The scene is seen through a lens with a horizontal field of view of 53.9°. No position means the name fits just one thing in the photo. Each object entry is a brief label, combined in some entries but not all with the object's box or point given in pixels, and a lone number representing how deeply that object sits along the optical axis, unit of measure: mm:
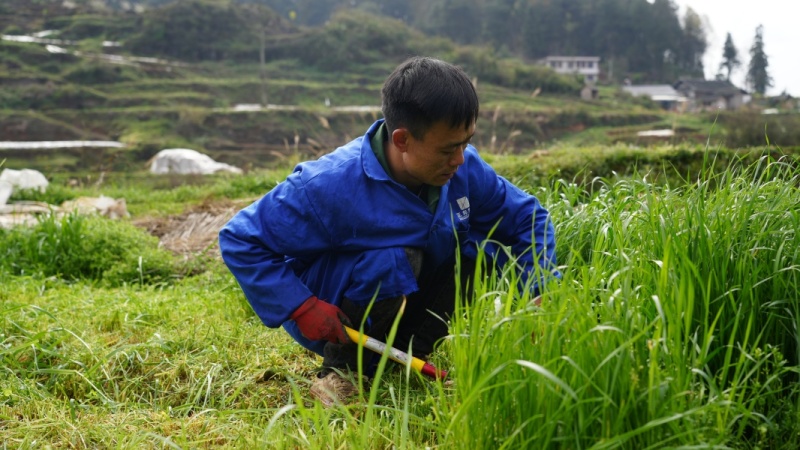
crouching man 2211
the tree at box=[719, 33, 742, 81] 49019
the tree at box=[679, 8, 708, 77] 52562
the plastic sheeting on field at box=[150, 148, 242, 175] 18453
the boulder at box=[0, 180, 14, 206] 7799
